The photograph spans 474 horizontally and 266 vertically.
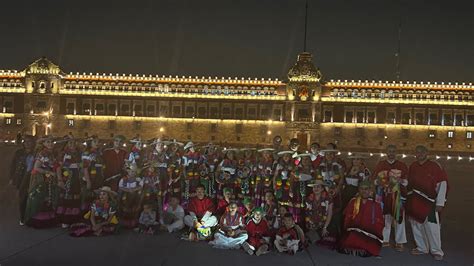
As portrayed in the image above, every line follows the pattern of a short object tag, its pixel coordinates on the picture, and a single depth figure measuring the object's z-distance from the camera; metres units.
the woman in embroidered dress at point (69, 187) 10.51
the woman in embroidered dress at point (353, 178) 10.23
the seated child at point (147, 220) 10.15
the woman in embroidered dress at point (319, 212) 9.83
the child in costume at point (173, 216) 10.37
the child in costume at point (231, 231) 9.20
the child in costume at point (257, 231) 9.09
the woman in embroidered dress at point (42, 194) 10.32
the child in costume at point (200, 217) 9.70
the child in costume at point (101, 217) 9.76
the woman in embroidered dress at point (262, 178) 10.84
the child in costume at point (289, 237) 9.05
